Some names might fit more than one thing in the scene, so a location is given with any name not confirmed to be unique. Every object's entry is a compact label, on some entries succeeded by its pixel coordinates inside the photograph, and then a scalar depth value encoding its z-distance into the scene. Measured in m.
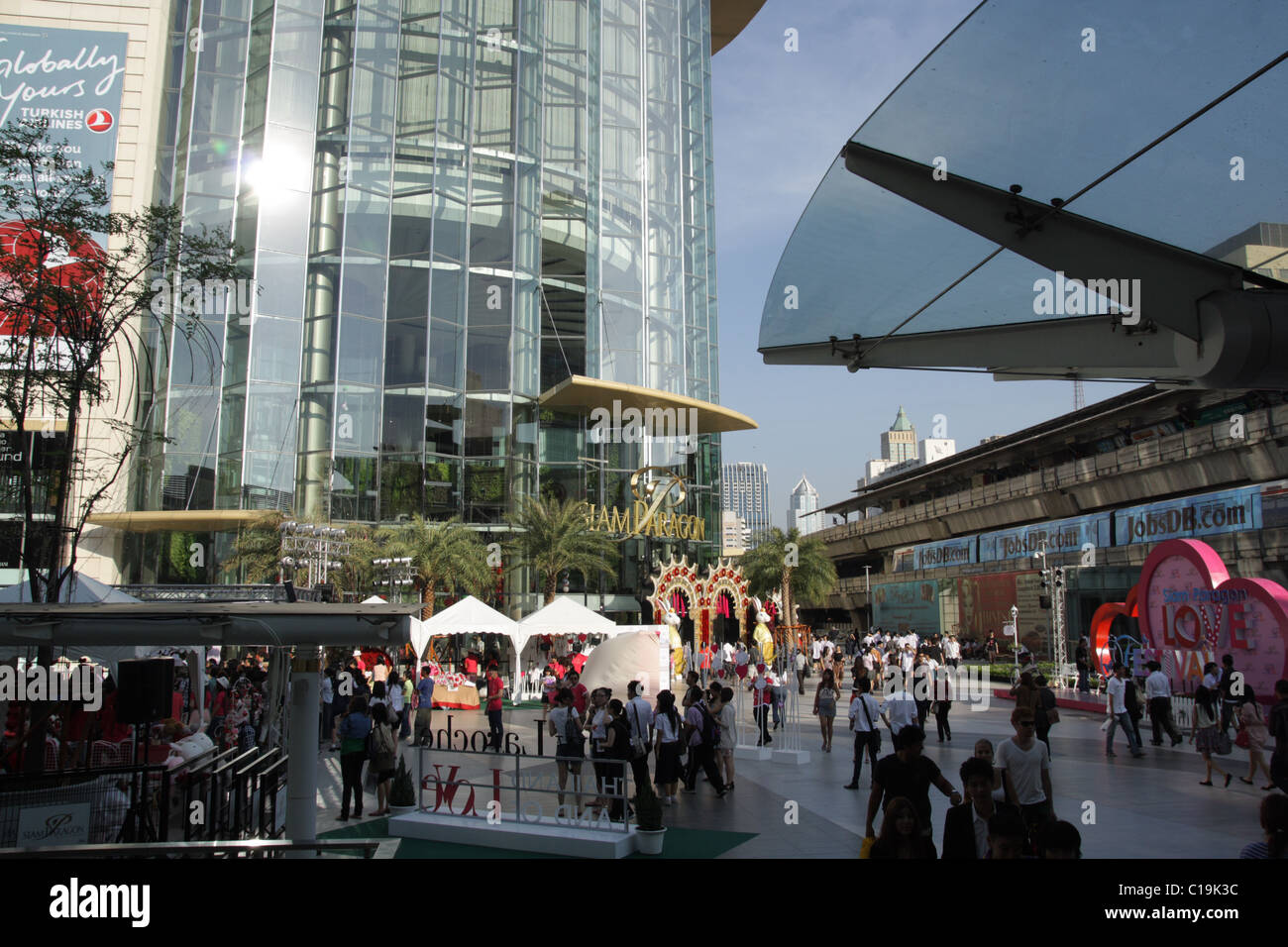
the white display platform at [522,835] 10.03
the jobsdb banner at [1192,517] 30.59
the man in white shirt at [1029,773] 7.42
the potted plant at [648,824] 9.98
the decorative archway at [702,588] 31.52
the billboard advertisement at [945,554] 50.34
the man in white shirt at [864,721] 13.17
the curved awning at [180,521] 36.12
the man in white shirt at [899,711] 12.41
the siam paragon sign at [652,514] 42.56
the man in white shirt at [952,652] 32.16
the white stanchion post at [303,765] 8.51
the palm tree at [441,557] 33.16
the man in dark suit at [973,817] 5.67
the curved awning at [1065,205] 4.91
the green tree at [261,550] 31.98
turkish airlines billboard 40.22
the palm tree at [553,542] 38.12
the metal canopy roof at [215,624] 8.05
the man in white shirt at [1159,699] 16.73
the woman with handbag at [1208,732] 12.96
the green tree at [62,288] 12.02
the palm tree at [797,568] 59.06
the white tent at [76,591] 12.95
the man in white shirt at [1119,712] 15.96
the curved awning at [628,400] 40.84
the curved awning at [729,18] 58.59
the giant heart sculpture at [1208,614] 18.45
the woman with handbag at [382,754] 12.30
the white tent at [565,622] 27.08
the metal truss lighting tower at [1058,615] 29.11
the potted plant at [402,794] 11.52
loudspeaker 9.05
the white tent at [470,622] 25.63
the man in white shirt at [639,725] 11.44
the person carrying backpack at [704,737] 13.32
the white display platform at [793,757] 15.97
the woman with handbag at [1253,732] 12.18
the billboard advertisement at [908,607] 51.91
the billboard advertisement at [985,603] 44.84
